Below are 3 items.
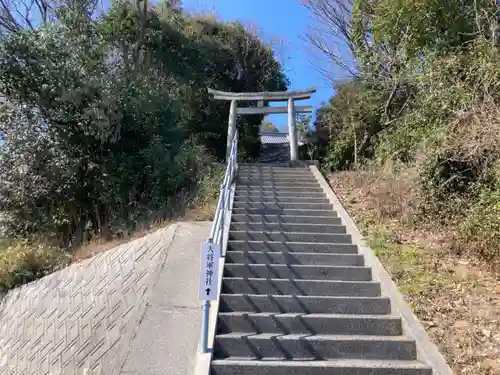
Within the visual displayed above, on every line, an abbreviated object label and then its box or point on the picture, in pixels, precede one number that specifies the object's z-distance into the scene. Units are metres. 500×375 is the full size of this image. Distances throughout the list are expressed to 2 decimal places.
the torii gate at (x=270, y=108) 13.77
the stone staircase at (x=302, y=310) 4.44
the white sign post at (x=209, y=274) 4.18
